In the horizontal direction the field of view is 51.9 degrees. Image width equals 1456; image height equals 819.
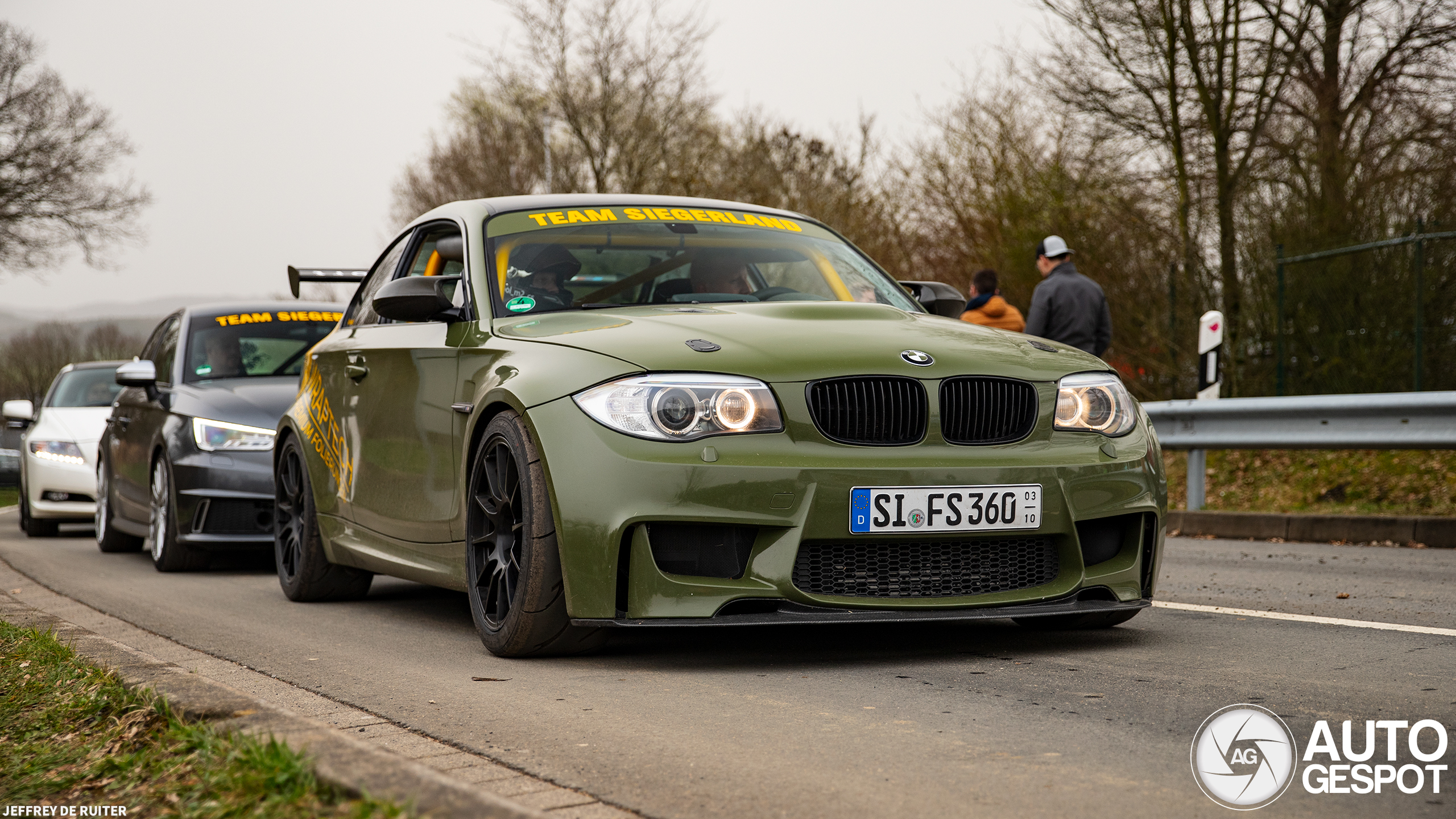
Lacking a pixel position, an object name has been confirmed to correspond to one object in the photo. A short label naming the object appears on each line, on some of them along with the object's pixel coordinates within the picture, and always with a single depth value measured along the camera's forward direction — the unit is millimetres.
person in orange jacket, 12977
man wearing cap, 11711
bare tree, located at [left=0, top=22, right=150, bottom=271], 29641
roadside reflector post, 12141
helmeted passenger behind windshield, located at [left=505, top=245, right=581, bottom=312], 5348
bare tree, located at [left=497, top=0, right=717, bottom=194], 30078
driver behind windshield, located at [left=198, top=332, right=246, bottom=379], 9453
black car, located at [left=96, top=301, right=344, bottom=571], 8500
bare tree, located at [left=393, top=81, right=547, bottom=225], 32031
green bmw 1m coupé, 4281
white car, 12828
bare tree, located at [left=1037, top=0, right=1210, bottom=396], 18359
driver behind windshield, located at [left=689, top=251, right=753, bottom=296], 5602
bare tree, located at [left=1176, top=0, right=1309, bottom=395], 18203
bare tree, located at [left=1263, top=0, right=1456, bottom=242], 17203
